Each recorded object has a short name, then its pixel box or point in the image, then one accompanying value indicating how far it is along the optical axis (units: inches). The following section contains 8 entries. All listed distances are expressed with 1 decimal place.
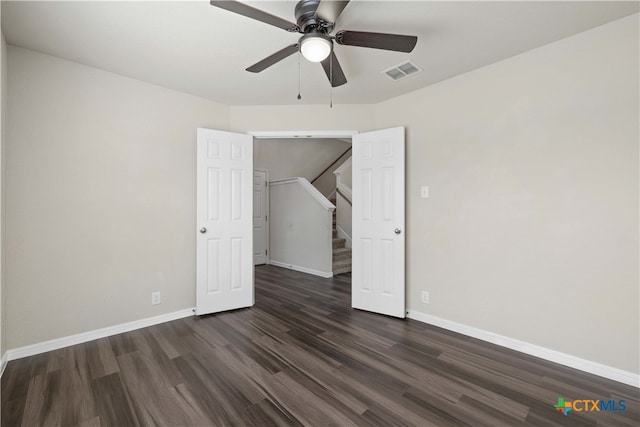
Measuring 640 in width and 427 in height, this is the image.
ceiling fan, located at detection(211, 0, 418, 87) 60.2
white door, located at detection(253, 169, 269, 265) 239.9
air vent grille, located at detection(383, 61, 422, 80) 103.3
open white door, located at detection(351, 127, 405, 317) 125.5
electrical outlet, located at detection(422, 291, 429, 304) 121.0
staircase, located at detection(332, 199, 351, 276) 203.7
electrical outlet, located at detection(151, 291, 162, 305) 118.6
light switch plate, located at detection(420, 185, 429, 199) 121.4
